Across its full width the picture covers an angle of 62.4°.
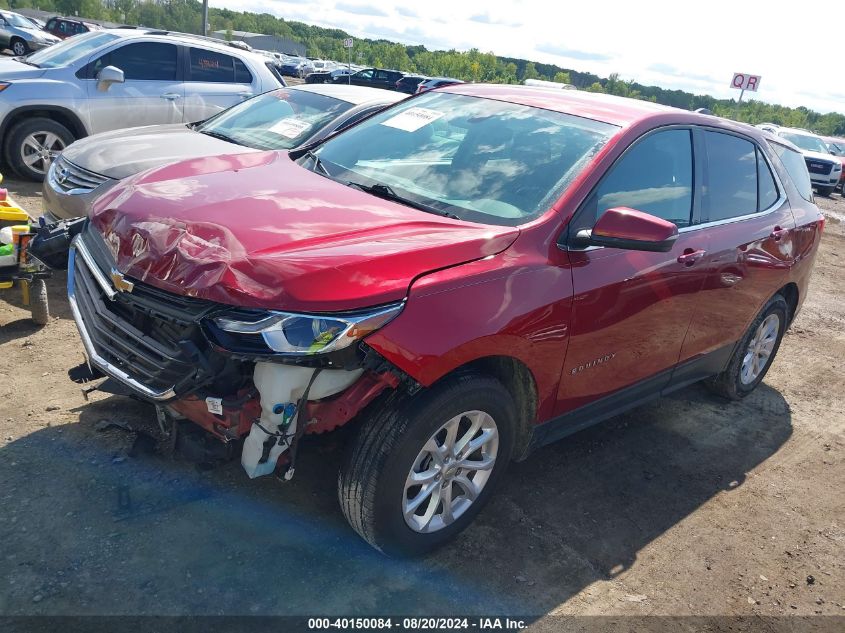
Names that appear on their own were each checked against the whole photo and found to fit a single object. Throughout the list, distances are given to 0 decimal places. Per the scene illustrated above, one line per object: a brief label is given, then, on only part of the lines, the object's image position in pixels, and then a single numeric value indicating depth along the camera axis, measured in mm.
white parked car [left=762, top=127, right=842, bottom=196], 20359
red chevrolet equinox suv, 2455
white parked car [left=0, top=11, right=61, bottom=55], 24020
